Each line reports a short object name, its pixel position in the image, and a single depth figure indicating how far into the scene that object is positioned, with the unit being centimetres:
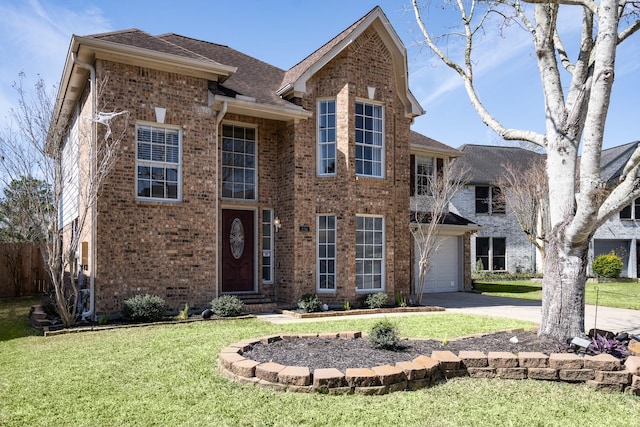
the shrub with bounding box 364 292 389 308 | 1264
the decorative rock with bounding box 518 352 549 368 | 565
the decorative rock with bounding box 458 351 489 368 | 570
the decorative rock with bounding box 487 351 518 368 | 567
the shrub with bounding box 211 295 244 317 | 1080
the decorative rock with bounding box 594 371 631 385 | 534
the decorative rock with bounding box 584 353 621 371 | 546
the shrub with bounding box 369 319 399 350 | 646
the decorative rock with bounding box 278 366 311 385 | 495
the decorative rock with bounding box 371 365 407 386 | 502
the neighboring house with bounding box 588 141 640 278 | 2683
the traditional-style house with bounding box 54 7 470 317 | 1075
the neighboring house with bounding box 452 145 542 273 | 2442
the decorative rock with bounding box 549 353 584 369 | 559
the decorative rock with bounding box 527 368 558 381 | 560
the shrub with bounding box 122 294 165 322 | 984
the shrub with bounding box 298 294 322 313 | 1188
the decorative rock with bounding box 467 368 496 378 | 565
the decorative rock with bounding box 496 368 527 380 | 562
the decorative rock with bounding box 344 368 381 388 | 495
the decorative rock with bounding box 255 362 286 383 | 511
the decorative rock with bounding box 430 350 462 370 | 562
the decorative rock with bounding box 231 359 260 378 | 533
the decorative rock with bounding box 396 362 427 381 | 518
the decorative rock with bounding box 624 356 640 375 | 538
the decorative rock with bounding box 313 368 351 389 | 491
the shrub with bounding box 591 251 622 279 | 2409
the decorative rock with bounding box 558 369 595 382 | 552
